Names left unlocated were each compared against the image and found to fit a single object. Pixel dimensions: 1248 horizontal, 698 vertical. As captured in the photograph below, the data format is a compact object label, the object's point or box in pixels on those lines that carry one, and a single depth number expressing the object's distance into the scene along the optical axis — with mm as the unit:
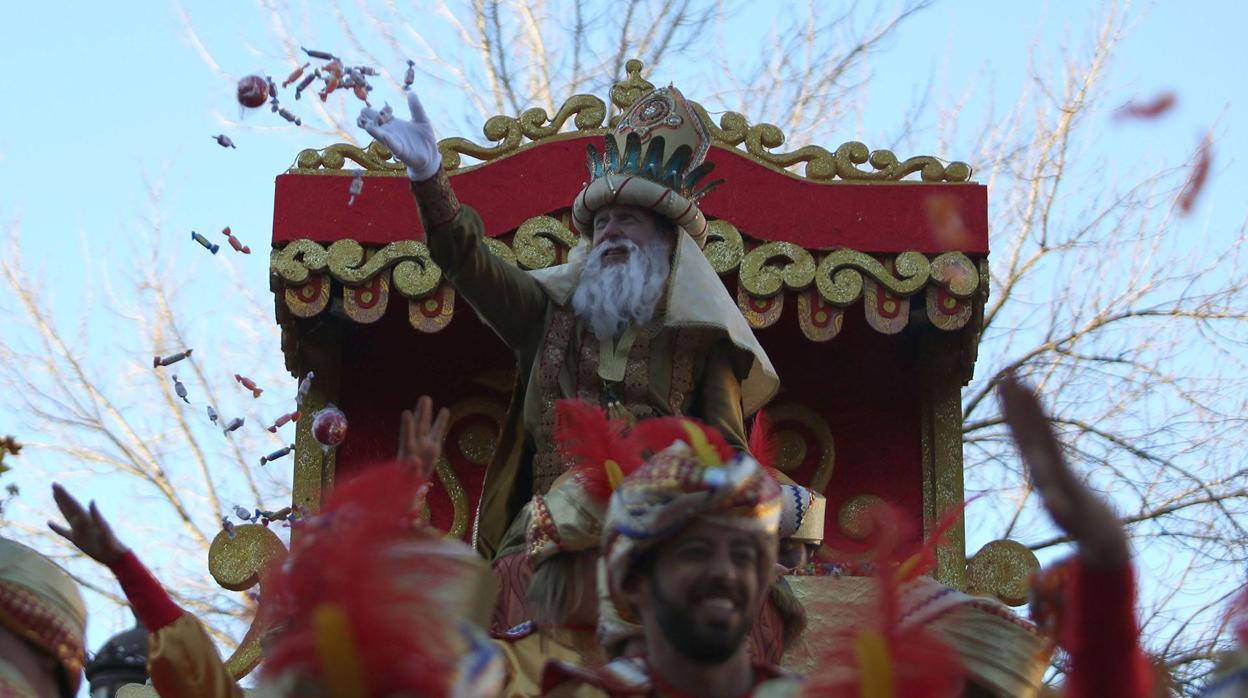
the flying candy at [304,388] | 13176
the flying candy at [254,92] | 11175
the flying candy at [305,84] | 10731
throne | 13788
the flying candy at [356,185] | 11689
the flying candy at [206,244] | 11808
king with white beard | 11599
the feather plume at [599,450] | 8770
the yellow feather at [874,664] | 6334
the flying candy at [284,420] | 12248
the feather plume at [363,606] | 6109
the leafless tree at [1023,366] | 21640
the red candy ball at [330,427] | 13042
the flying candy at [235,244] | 12099
